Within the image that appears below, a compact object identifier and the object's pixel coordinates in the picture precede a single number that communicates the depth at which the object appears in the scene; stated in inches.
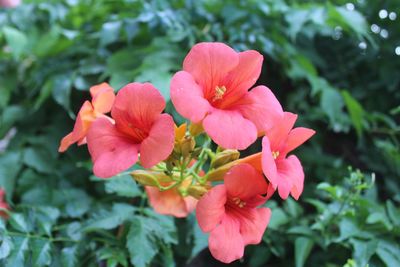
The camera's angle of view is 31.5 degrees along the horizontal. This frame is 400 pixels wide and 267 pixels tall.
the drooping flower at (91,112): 18.3
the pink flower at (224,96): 16.3
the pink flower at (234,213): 16.7
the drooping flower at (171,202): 20.4
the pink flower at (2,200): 25.1
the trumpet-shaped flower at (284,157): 16.5
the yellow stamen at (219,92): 17.5
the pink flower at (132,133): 16.5
